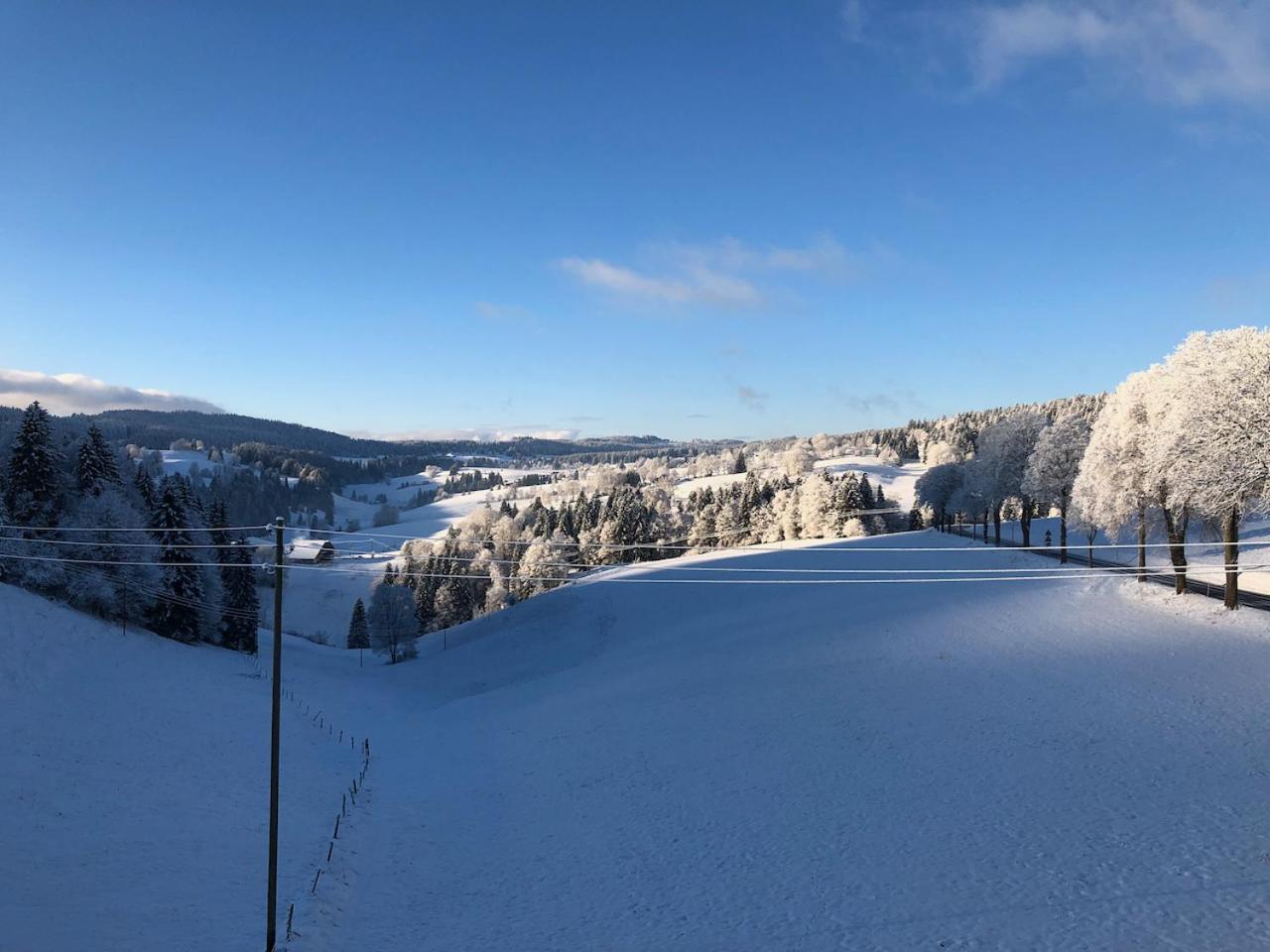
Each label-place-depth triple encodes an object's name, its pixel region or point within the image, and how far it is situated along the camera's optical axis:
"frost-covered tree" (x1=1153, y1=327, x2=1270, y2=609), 26.44
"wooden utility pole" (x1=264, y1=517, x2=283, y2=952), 13.70
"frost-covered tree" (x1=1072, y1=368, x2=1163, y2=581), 34.69
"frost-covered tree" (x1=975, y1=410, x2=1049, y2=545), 55.64
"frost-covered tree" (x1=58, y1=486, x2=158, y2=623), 43.00
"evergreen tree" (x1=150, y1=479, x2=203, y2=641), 49.53
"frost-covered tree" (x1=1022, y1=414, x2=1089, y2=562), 46.28
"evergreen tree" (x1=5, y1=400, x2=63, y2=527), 45.12
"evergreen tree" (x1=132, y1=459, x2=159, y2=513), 54.19
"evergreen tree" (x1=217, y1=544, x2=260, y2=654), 56.91
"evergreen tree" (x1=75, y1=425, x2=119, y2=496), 49.16
